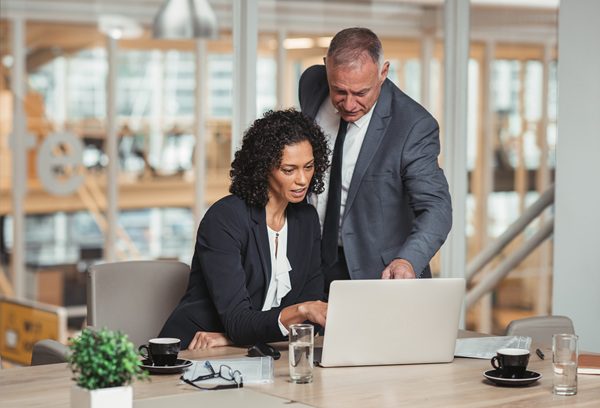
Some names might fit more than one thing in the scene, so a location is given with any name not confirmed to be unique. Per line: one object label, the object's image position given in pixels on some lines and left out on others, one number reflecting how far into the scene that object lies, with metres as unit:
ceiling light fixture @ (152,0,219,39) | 8.16
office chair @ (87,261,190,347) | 4.86
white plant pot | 2.69
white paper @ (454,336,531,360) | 3.97
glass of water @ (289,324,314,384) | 3.44
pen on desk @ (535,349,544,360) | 3.93
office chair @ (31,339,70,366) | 4.60
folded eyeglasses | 3.38
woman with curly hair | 4.11
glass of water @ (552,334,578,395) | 3.37
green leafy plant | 2.69
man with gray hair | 4.59
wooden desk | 3.23
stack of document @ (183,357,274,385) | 3.46
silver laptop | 3.61
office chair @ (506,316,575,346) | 4.89
